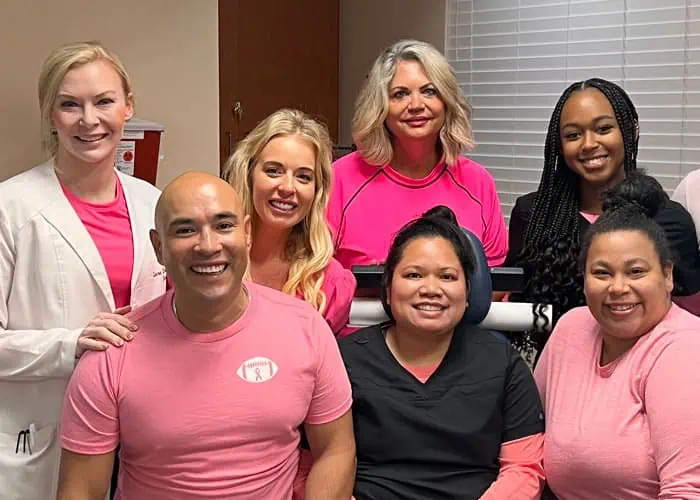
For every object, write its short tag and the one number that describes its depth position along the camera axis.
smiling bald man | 1.65
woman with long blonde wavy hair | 2.08
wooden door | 4.16
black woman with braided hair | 2.19
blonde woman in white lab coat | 1.84
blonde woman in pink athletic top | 2.45
